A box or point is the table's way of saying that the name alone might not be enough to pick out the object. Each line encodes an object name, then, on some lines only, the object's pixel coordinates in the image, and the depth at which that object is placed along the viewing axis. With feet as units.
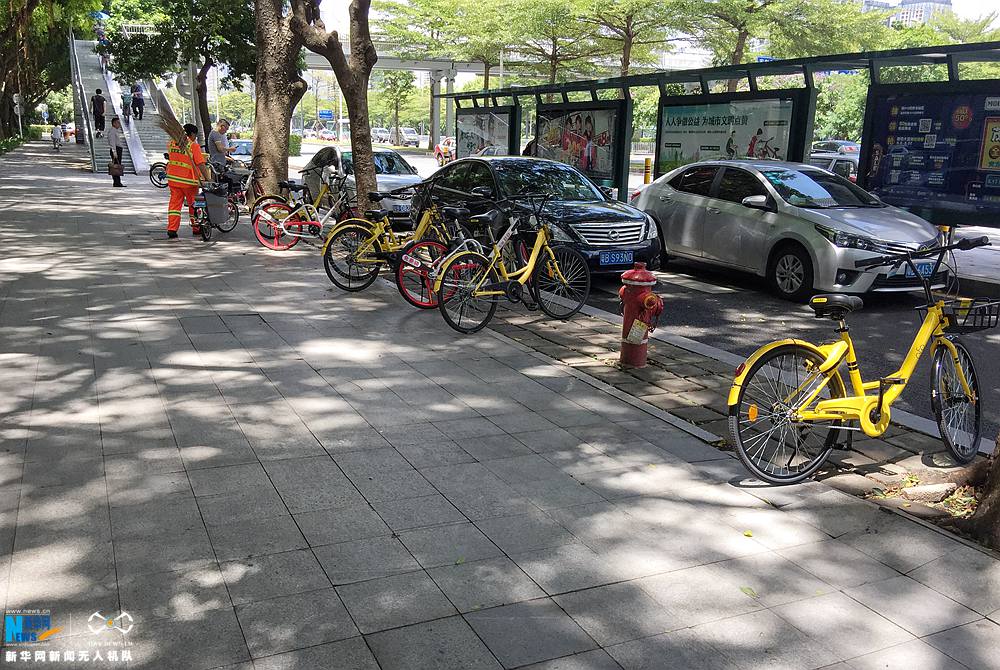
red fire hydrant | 21.84
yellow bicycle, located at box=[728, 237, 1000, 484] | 15.15
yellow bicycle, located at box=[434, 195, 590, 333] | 26.25
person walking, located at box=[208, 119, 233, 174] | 60.08
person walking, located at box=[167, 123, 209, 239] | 41.78
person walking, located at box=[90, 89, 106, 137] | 107.34
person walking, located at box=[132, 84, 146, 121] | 120.06
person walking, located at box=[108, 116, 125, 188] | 76.89
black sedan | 32.81
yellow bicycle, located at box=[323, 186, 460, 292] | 30.96
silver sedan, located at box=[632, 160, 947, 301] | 30.30
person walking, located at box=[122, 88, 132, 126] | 115.03
